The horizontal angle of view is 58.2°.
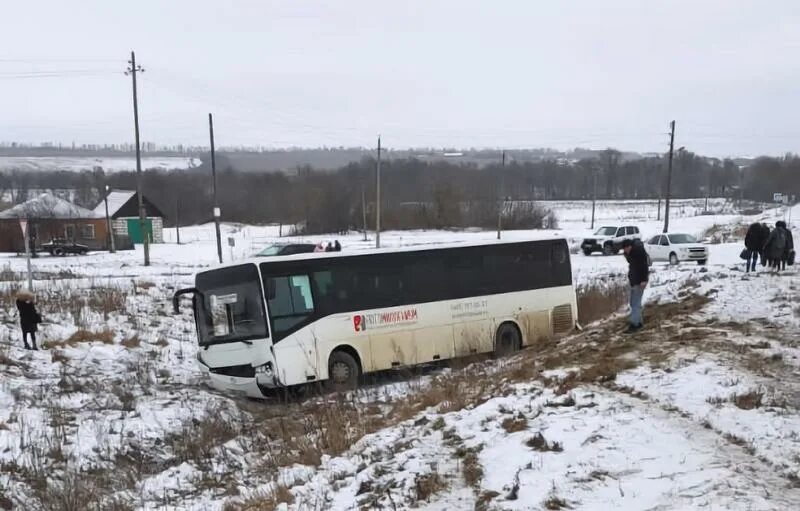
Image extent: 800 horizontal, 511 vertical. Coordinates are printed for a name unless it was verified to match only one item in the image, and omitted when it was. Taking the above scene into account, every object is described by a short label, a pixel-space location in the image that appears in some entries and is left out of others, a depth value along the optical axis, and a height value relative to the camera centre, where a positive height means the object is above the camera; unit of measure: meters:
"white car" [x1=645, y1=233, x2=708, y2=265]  34.31 -3.66
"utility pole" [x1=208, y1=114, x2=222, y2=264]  37.69 -0.01
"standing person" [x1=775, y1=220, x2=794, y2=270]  21.38 -2.28
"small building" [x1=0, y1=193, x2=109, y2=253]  59.88 -4.20
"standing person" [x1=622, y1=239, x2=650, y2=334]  13.98 -1.95
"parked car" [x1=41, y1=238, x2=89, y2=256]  52.55 -5.36
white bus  13.37 -2.82
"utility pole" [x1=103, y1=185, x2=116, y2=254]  55.38 -4.81
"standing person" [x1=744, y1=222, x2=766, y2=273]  22.23 -2.09
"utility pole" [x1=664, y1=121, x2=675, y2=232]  57.03 +2.87
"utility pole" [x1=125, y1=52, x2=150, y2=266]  38.65 +0.50
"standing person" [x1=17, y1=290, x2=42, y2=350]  15.22 -2.95
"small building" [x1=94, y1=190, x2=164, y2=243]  68.25 -3.87
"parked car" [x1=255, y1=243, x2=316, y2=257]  30.31 -3.25
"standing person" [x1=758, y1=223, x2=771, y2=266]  22.33 -1.98
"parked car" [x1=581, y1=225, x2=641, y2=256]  44.75 -4.13
